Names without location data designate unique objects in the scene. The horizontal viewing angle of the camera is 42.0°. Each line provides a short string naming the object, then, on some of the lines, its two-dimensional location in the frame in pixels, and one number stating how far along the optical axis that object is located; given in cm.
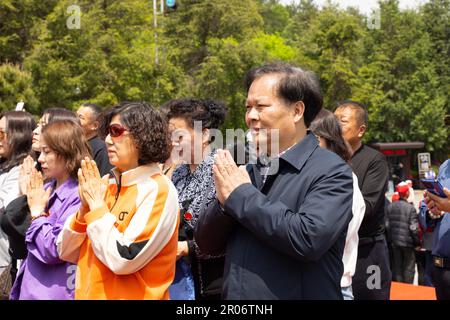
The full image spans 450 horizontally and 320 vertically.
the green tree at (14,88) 1747
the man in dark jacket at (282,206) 228
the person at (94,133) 543
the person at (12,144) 457
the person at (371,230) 454
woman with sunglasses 269
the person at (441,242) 404
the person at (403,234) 866
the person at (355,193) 338
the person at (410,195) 900
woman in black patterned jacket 362
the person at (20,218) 380
